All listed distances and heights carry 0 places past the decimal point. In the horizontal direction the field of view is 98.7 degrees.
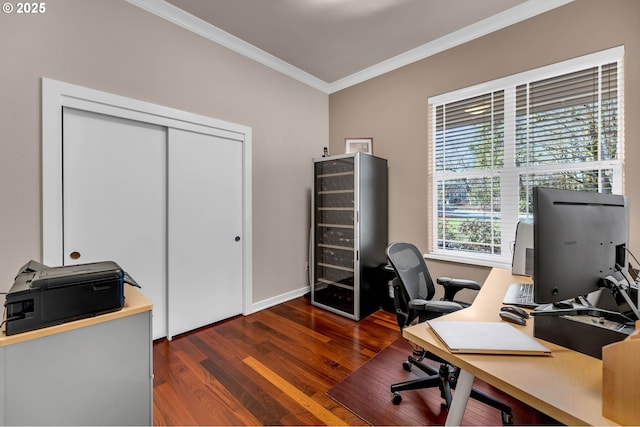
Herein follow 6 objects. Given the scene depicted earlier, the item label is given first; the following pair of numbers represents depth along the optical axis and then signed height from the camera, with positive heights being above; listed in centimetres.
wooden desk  68 -48
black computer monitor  88 -11
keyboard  138 -46
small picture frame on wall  343 +83
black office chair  156 -58
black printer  98 -32
